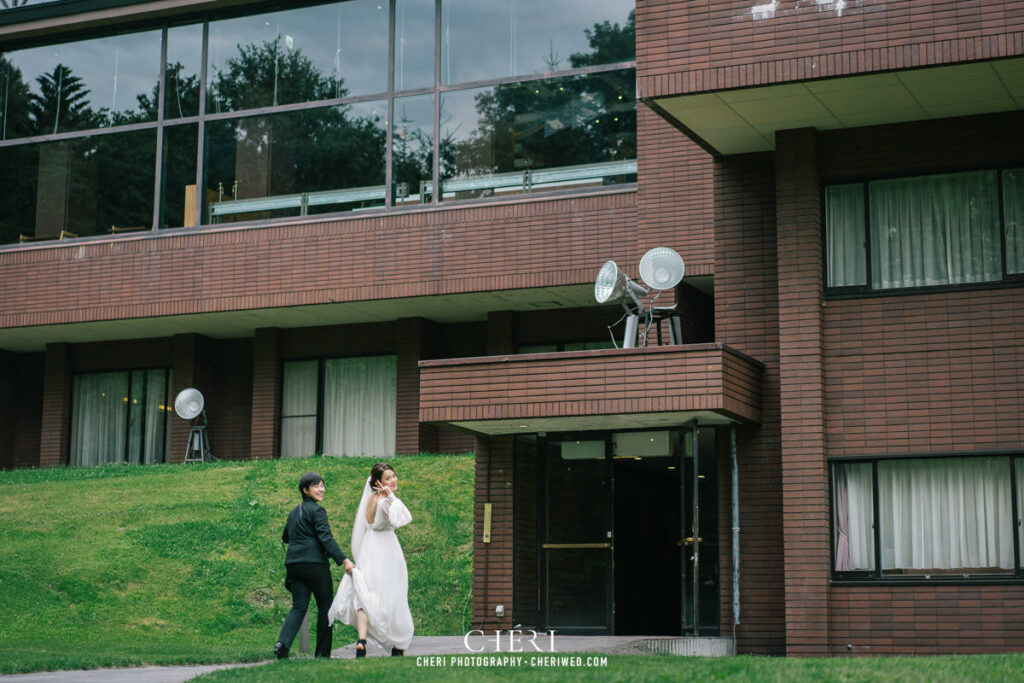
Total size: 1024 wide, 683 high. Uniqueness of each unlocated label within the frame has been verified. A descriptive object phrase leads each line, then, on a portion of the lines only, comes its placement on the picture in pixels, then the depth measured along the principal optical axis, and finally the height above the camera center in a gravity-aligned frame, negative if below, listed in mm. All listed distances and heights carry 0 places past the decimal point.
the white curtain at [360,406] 25641 +2214
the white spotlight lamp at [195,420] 25422 +1923
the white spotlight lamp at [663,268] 16344 +3120
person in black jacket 11008 -315
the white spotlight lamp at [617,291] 16078 +2805
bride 11141 -474
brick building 14305 +3764
